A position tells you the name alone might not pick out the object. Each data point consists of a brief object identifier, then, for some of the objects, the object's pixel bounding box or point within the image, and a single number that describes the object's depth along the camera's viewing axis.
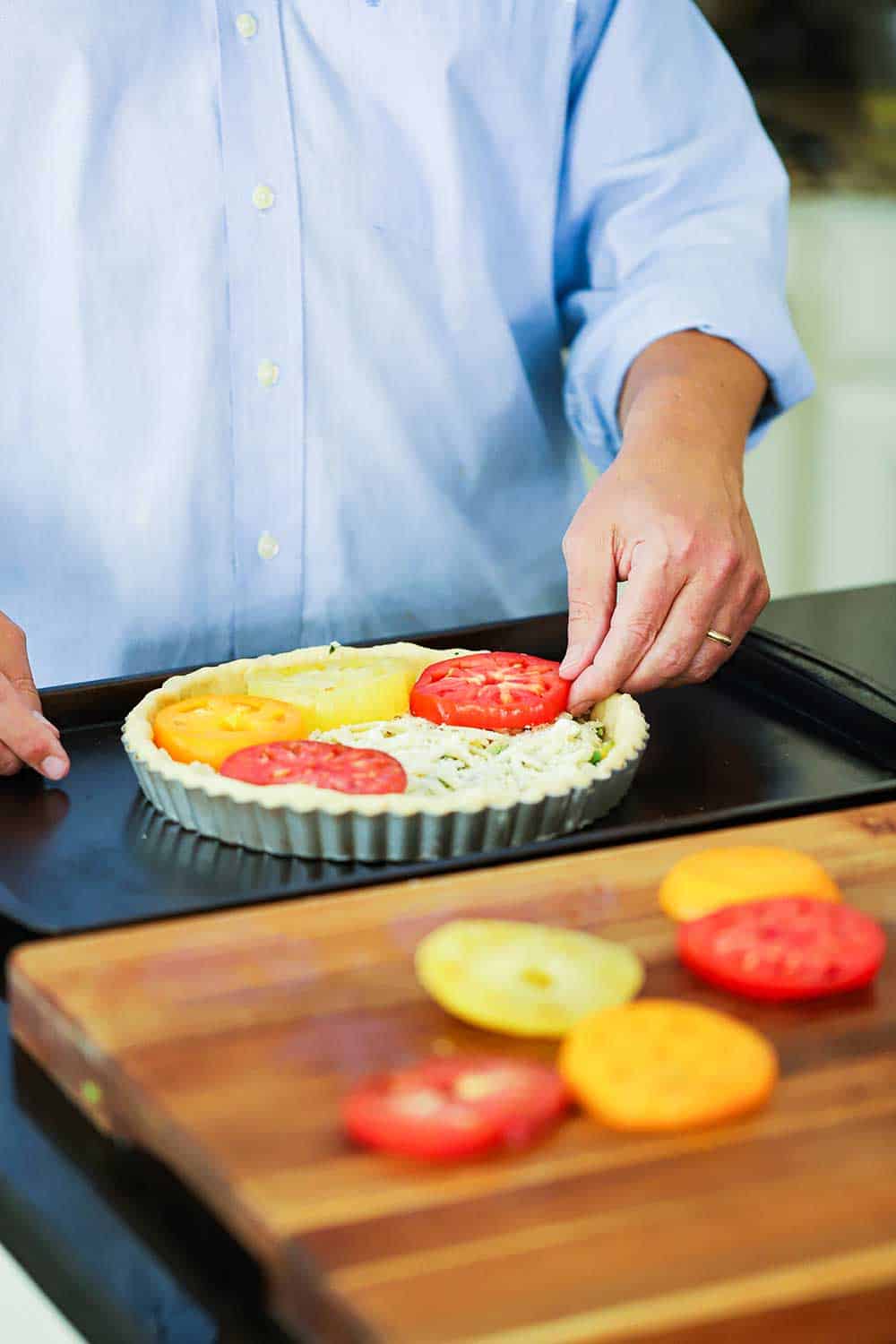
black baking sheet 1.39
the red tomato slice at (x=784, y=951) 1.25
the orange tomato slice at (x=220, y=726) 1.50
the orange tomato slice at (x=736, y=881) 1.30
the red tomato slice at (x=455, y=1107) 1.18
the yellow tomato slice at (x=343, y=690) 1.55
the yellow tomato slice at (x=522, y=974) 1.24
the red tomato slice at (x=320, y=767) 1.46
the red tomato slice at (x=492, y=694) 1.54
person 1.59
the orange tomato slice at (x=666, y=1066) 1.19
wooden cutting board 1.08
